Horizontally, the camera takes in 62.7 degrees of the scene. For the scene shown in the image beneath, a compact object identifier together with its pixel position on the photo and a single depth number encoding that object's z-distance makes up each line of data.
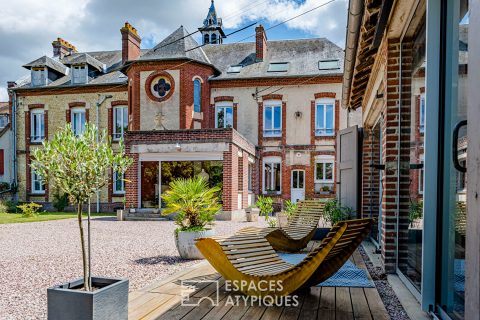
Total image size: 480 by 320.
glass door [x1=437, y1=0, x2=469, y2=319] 2.29
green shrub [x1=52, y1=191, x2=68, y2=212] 19.61
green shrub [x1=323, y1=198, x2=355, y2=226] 7.63
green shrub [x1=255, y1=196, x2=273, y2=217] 12.70
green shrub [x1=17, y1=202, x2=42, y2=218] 15.77
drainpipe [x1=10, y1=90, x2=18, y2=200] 21.34
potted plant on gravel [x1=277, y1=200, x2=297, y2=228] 8.95
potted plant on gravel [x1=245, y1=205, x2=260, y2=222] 14.01
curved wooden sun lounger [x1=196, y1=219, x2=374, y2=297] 3.29
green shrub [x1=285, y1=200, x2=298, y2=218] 8.70
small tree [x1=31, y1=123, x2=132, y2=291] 2.70
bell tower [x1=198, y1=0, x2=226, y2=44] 28.91
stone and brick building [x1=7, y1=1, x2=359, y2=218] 18.28
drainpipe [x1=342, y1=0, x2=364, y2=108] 4.03
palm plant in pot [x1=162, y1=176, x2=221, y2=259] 6.12
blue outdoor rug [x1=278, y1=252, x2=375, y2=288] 4.10
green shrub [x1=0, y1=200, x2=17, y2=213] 17.92
